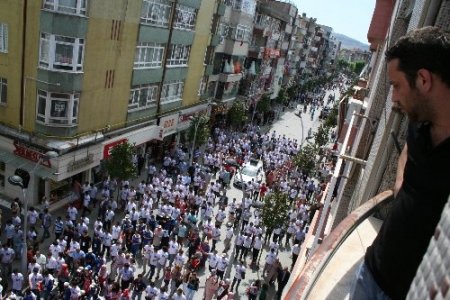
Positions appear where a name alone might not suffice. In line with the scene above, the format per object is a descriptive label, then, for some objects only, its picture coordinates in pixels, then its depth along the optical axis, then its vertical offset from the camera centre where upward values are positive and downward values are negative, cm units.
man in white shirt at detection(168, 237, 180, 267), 1823 -904
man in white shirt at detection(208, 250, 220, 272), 1803 -912
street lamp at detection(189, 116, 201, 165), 3275 -801
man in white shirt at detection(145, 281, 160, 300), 1500 -895
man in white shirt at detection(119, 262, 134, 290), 1586 -902
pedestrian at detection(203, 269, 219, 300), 1625 -908
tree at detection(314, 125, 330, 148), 4262 -875
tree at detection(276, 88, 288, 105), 6944 -944
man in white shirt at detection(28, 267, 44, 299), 1419 -878
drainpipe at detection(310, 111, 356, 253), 1171 -399
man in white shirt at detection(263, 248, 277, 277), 1883 -898
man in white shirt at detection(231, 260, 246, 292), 1788 -928
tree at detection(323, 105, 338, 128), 4932 -834
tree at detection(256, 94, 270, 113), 5579 -890
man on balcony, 222 -45
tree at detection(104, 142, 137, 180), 2352 -805
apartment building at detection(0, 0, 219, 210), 2006 -428
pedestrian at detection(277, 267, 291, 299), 1811 -930
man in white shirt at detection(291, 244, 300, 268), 2014 -908
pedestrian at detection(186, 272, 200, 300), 1602 -904
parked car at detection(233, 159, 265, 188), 3144 -989
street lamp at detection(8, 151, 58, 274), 1566 -864
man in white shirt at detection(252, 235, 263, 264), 2041 -933
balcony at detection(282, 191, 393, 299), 316 -222
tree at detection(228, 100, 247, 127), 4491 -849
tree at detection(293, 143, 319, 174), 3350 -859
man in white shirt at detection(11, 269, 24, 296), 1443 -916
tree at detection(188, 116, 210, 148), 3406 -820
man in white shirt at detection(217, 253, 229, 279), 1783 -906
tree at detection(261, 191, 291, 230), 2122 -801
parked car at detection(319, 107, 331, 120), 6725 -1026
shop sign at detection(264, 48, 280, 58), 5457 -279
